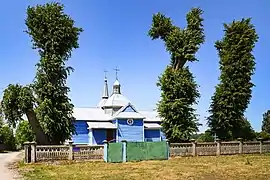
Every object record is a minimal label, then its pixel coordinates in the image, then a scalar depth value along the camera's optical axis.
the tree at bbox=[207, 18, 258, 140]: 33.69
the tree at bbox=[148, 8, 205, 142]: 30.69
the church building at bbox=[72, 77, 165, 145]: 44.75
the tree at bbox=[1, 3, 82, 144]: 25.64
